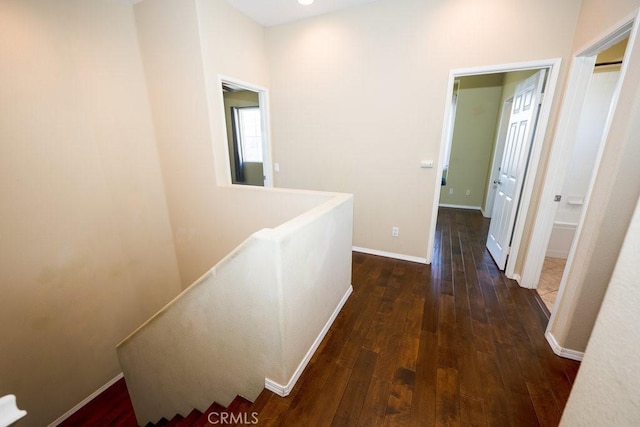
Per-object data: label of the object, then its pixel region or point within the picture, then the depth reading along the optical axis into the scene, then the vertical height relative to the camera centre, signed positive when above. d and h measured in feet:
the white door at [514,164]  7.88 -0.51
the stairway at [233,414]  4.33 -4.78
